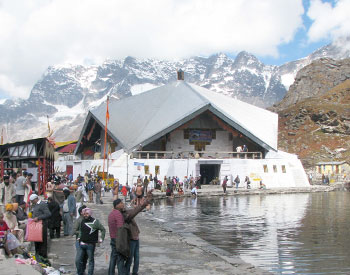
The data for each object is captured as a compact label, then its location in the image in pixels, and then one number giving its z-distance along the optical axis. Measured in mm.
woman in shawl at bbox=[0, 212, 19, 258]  8734
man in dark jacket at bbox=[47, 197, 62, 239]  12617
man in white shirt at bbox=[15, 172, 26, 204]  15078
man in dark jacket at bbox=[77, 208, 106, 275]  8672
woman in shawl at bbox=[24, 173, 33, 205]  15336
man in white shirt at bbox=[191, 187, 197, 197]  31300
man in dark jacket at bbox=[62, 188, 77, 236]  13016
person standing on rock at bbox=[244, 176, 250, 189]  36594
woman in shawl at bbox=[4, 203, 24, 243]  10320
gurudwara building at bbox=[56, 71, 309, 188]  37781
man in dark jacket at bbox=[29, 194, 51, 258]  9992
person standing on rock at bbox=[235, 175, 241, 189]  36031
